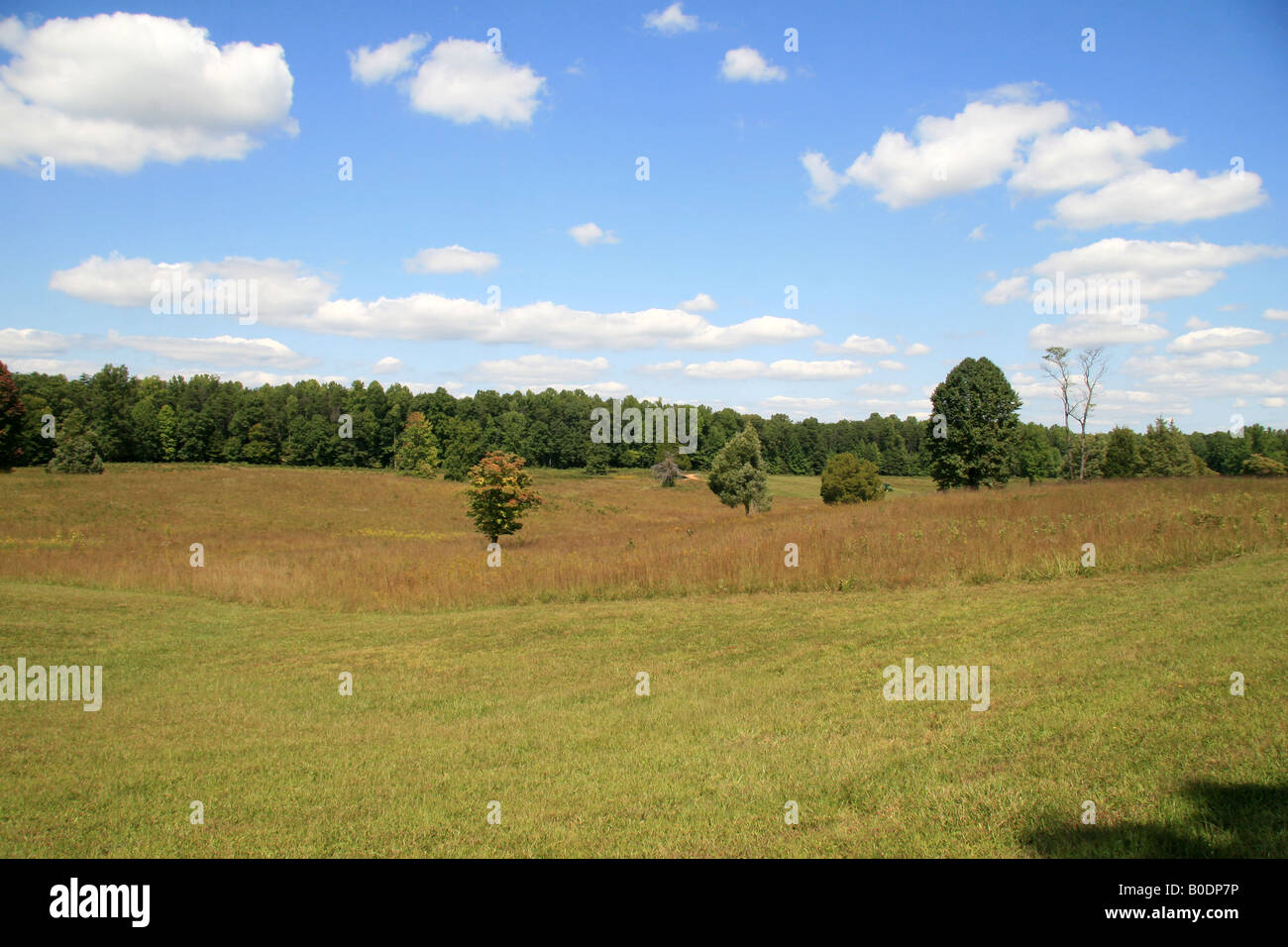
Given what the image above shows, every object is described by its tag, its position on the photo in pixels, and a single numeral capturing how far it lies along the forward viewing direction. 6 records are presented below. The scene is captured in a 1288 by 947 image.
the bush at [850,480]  48.62
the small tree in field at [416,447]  95.50
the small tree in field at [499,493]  32.78
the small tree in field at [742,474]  50.00
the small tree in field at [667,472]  87.00
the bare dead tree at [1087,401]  48.78
